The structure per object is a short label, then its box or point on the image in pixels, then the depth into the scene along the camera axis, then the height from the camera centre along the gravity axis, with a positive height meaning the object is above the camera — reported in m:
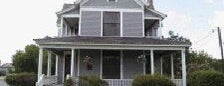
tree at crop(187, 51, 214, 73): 46.03 -1.28
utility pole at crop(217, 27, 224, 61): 41.08 +1.31
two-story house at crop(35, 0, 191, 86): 26.20 +0.93
